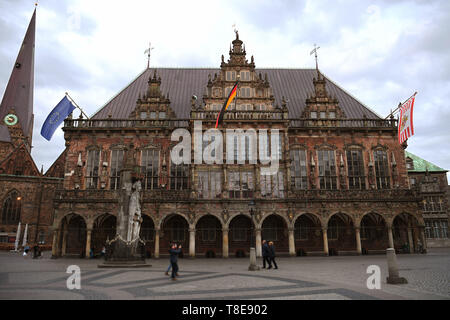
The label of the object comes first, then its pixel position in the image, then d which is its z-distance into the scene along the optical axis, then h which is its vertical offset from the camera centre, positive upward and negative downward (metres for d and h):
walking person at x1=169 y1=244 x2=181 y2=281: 12.05 -1.00
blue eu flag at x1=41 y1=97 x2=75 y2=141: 24.70 +9.05
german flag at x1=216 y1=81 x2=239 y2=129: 25.89 +10.60
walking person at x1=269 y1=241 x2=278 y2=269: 16.17 -0.97
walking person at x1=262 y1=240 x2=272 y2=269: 16.34 -0.97
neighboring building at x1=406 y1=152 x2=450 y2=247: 52.19 +3.77
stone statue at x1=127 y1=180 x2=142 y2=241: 17.69 +1.11
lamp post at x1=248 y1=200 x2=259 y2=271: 15.55 -1.49
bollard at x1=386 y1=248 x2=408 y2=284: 10.17 -1.23
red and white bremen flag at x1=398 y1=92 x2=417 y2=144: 22.66 +8.02
